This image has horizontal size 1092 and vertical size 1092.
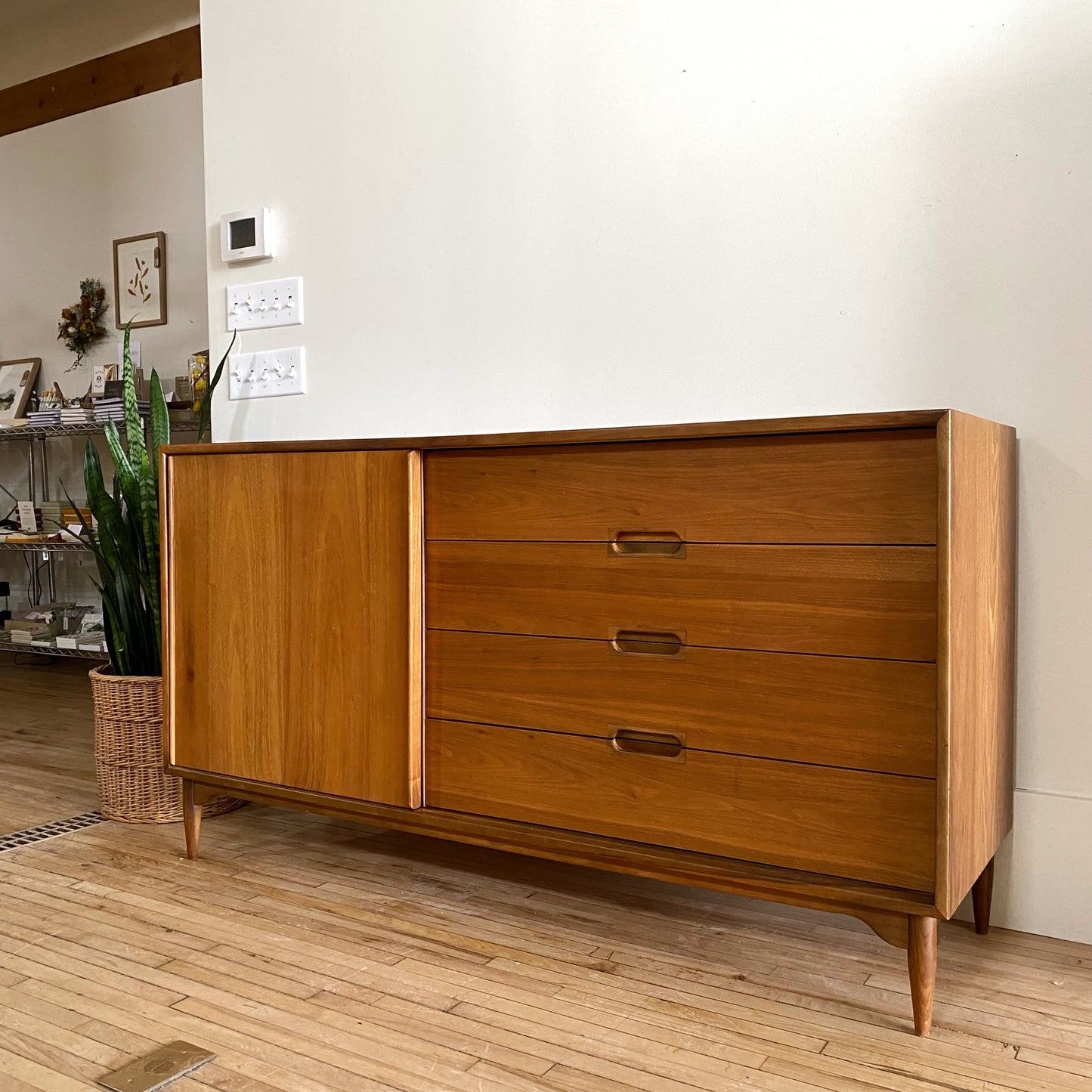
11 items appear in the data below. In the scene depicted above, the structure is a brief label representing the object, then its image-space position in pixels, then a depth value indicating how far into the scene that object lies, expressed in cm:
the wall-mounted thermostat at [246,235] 245
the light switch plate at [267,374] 244
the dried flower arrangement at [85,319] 434
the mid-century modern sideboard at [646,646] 132
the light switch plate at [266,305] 243
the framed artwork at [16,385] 449
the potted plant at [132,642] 228
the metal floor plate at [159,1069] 122
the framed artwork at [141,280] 413
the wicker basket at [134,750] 228
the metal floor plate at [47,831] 216
